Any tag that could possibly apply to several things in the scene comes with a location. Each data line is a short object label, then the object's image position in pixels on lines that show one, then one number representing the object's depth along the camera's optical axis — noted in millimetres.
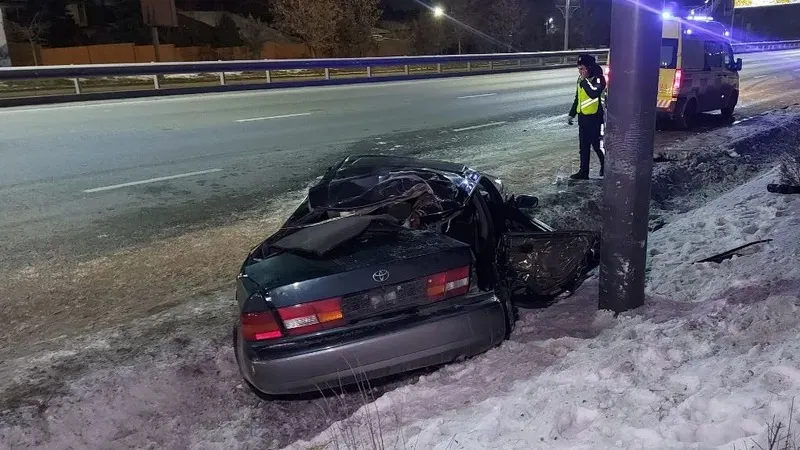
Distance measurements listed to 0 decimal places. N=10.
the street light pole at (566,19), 39906
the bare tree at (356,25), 34969
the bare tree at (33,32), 29703
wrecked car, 3146
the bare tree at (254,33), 35716
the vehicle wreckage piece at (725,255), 4703
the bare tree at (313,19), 33281
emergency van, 11734
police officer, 7887
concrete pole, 3508
